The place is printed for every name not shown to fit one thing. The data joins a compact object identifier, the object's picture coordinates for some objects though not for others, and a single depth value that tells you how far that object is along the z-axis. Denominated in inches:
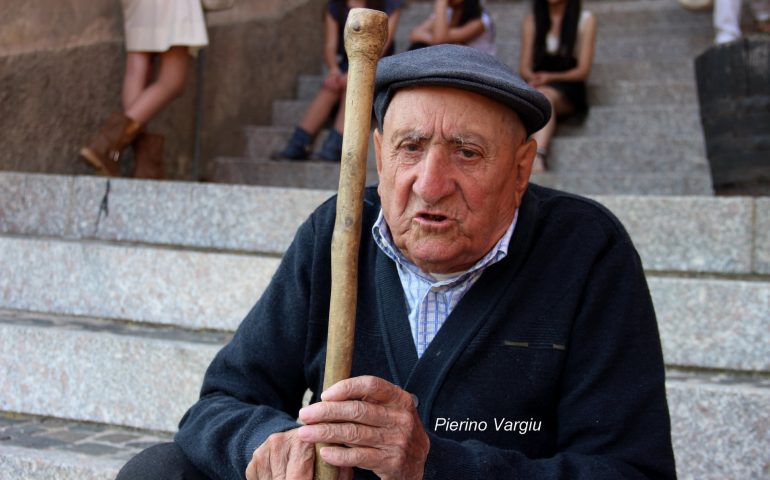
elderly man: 71.6
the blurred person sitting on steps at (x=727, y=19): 234.3
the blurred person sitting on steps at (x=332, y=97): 221.8
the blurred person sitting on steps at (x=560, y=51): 220.2
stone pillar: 154.8
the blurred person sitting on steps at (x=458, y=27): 228.8
